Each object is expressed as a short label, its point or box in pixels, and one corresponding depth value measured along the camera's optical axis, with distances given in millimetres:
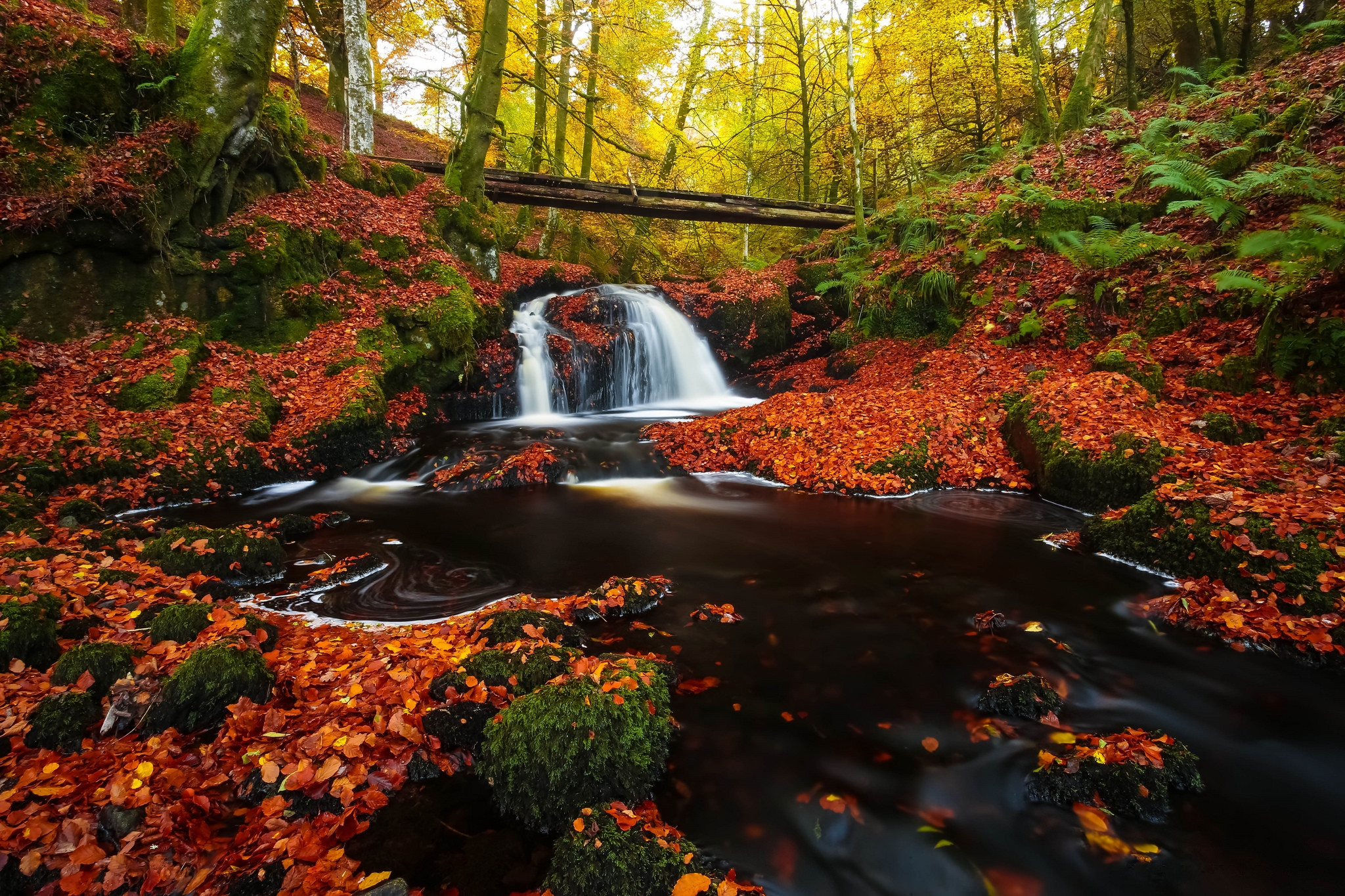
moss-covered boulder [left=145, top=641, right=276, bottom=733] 2916
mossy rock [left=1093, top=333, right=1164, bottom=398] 7336
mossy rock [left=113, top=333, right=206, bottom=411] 7219
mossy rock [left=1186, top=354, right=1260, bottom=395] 6527
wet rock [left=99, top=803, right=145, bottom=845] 2268
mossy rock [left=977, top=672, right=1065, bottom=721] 3256
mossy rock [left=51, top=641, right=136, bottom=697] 3004
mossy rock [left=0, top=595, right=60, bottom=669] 3148
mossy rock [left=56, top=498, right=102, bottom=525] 5600
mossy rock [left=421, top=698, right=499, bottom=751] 2953
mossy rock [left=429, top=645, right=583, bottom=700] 3229
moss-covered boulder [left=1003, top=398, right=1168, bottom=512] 5969
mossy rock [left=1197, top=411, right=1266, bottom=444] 5922
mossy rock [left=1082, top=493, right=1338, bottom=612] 3932
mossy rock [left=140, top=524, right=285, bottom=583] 4762
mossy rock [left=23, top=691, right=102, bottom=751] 2664
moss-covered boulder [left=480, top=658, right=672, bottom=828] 2633
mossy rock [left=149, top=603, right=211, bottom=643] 3520
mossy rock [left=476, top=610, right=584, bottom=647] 3787
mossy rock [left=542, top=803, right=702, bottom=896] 2236
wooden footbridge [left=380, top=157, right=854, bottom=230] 14539
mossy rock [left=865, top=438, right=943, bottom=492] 7832
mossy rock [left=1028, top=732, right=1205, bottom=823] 2604
